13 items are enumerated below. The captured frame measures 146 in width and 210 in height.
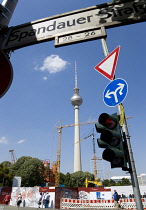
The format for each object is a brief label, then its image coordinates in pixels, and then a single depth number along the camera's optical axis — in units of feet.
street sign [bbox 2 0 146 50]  11.04
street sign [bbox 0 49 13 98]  9.41
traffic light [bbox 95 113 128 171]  9.26
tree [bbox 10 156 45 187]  134.21
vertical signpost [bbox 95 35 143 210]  8.84
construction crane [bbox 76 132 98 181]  249.75
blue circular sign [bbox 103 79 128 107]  10.60
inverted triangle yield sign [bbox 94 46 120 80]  11.89
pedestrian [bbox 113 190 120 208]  46.59
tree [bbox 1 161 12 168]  159.66
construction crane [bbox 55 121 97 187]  203.21
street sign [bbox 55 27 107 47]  10.77
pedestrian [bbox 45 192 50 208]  46.80
